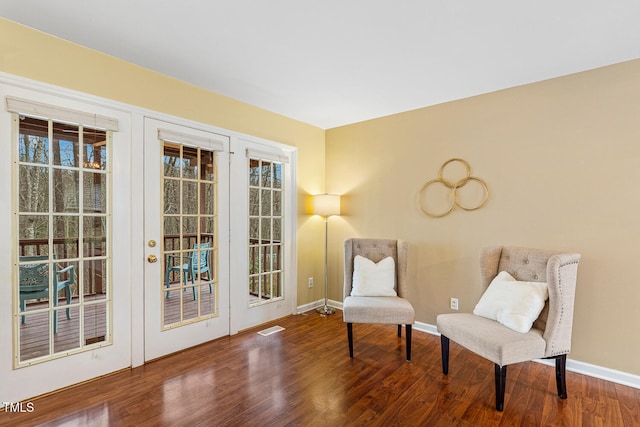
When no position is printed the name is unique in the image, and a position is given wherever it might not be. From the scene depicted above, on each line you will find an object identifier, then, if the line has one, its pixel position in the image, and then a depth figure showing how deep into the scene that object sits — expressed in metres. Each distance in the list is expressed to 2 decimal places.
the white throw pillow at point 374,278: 3.06
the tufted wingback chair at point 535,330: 2.03
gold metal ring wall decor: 3.05
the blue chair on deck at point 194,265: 2.82
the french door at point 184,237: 2.67
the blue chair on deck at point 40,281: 2.09
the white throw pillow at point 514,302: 2.17
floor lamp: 3.88
